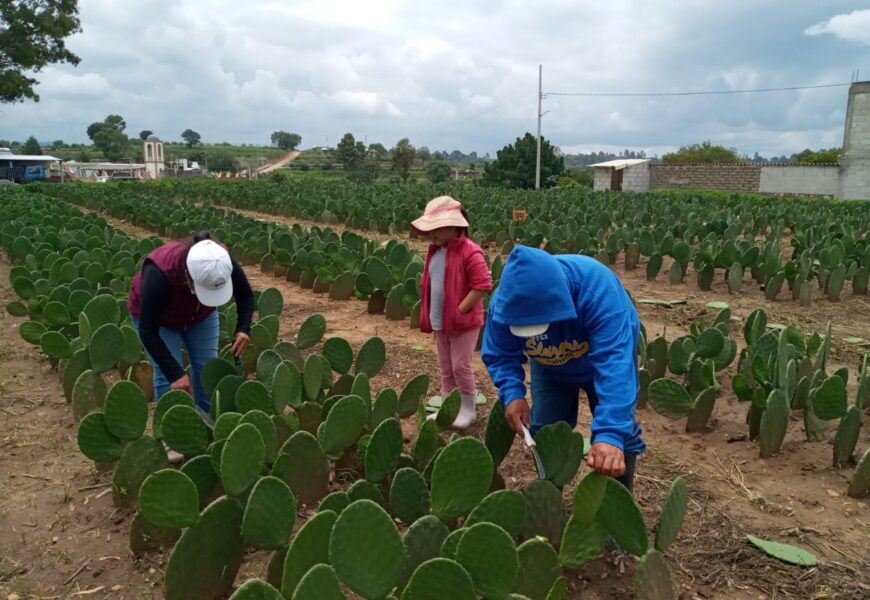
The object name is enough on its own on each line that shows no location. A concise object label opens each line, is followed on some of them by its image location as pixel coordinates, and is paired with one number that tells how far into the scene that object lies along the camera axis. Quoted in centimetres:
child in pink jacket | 296
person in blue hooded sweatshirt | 170
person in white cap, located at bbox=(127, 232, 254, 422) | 246
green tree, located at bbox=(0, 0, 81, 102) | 2905
